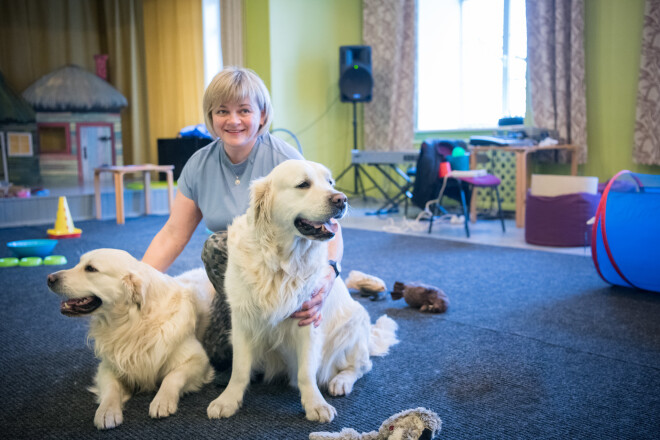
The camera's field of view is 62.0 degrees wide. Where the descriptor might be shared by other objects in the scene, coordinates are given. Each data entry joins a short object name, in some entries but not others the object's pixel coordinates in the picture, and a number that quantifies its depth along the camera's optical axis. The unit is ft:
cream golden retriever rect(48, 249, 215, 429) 5.01
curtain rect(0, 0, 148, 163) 25.00
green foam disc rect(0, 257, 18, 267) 11.31
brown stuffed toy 8.14
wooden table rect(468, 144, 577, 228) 15.34
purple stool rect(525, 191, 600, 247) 12.87
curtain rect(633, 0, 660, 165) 14.51
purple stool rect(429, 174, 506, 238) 14.69
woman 5.96
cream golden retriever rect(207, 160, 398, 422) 4.72
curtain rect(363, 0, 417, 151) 20.80
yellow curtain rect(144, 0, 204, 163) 25.04
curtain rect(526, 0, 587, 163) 16.10
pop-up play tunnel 8.41
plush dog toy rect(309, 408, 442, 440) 4.22
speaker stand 22.10
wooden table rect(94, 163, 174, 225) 17.93
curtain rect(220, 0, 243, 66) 21.93
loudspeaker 20.95
